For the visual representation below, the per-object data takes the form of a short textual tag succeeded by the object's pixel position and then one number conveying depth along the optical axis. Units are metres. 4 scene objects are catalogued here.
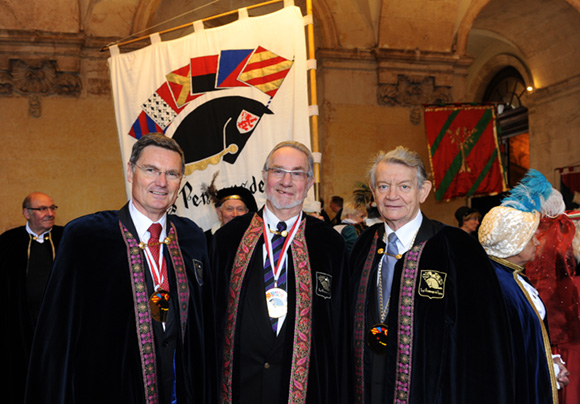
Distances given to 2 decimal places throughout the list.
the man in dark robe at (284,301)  2.69
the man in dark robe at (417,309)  2.47
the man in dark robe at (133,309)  2.35
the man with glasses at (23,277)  5.38
